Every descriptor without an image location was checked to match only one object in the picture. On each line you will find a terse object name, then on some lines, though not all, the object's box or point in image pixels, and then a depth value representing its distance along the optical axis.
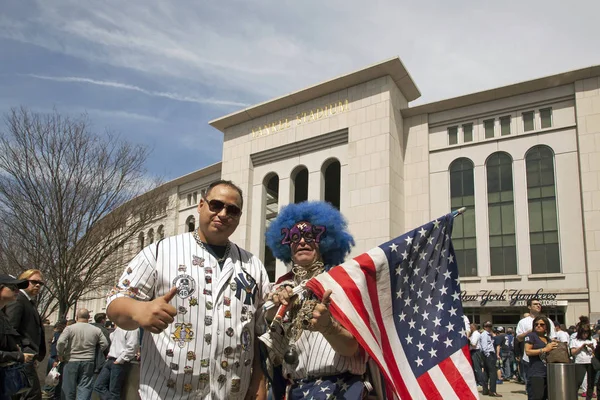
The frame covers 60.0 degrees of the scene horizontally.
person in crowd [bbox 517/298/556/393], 9.81
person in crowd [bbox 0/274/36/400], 5.22
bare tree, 16.89
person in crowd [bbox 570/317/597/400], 11.72
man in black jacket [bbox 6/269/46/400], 6.28
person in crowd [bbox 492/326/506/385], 16.10
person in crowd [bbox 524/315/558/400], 9.17
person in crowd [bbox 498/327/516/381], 16.61
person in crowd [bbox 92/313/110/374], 9.88
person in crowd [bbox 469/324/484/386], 13.66
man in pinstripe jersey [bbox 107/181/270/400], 2.78
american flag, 3.54
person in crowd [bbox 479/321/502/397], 12.59
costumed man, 3.16
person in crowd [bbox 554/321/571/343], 12.93
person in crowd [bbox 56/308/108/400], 9.27
